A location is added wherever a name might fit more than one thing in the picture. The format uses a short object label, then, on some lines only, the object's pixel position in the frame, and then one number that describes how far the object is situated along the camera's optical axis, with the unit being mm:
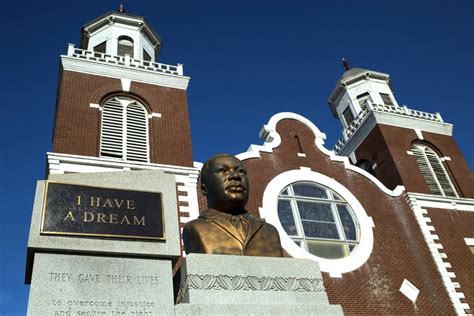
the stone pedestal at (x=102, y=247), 5441
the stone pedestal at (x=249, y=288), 5500
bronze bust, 6562
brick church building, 16984
